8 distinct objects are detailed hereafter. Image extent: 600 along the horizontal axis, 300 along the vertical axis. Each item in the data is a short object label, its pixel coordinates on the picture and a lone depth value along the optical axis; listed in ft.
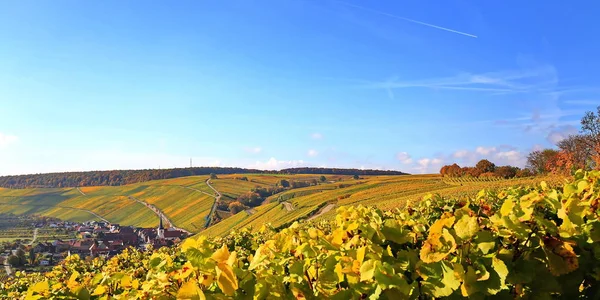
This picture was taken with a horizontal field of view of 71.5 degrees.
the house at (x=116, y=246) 241.35
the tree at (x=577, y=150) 211.49
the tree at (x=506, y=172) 255.09
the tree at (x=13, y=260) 213.05
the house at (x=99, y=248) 220.55
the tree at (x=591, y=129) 207.72
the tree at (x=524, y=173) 247.81
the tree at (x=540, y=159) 264.07
